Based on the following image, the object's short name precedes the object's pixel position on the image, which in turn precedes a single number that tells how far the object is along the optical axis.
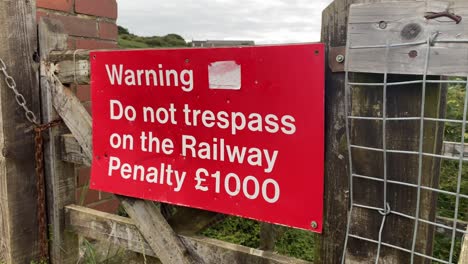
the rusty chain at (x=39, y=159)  2.11
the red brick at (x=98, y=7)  2.71
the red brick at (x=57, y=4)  2.43
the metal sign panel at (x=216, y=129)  1.40
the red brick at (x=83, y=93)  2.79
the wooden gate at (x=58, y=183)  1.83
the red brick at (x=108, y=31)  2.90
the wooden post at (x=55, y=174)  2.18
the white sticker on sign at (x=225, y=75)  1.51
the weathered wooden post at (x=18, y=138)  2.11
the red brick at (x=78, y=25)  2.60
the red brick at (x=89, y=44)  2.66
